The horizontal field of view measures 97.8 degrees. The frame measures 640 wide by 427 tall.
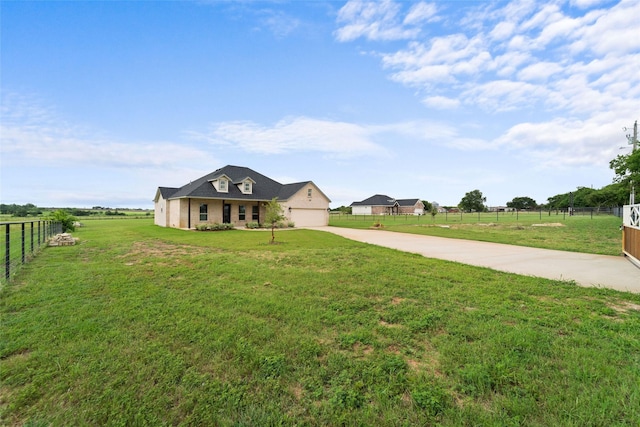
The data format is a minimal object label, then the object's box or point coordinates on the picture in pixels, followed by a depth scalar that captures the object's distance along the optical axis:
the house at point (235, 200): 23.68
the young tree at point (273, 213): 14.70
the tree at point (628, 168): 21.25
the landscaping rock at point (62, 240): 13.16
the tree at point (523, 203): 96.50
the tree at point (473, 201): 66.83
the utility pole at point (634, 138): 25.37
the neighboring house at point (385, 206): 69.94
